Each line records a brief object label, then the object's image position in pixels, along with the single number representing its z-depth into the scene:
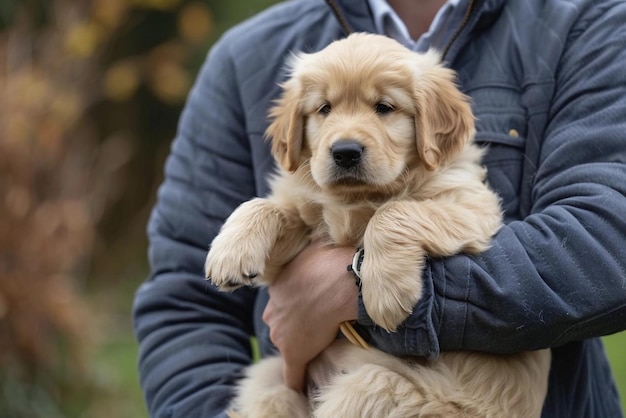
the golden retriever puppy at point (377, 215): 2.42
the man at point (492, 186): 2.30
